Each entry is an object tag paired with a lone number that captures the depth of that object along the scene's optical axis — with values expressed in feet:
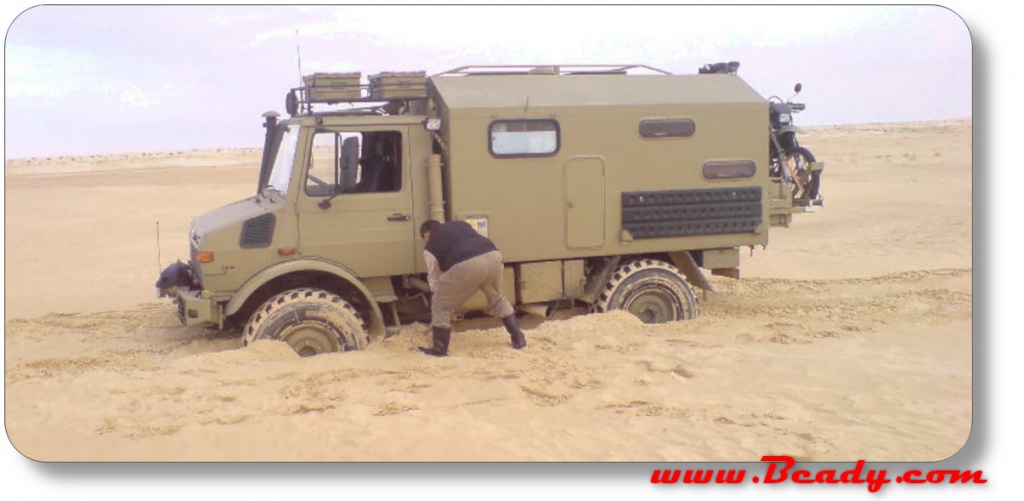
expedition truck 28.43
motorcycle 33.09
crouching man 27.40
